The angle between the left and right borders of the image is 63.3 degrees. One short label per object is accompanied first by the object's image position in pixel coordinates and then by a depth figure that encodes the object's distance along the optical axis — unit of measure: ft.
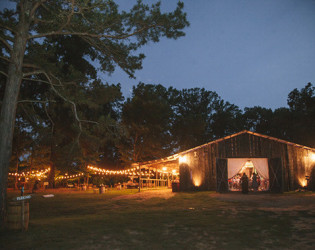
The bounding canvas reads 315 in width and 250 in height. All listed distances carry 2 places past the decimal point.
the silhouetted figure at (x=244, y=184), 49.47
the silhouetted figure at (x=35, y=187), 62.73
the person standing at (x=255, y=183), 54.44
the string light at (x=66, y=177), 75.22
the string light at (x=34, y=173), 72.51
